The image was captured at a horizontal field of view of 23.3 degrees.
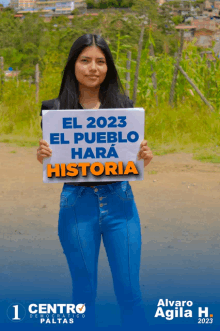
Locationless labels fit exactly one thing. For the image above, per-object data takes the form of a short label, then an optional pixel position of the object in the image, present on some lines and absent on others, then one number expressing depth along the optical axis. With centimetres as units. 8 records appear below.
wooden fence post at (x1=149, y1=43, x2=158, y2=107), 1171
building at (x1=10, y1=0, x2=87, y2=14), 10344
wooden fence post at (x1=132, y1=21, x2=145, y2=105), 1080
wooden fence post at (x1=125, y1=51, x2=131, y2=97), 1099
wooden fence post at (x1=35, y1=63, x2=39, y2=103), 1229
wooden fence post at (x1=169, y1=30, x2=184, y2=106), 1124
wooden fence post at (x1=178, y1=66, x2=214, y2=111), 1053
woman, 219
